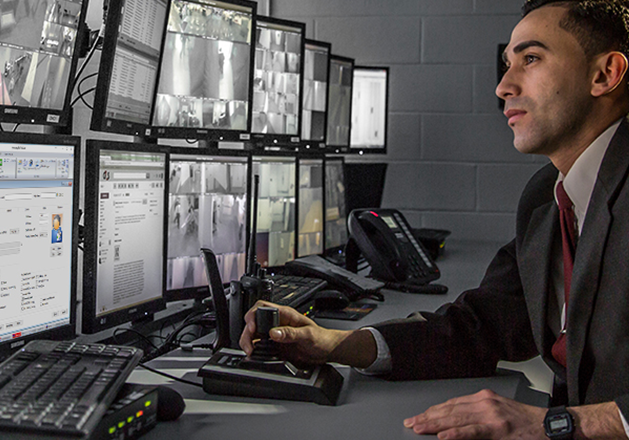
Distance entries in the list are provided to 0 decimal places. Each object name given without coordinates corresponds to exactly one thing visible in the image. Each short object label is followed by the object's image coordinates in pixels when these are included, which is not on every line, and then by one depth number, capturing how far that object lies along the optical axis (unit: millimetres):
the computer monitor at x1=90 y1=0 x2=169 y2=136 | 1357
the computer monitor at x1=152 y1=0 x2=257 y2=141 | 1654
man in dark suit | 1015
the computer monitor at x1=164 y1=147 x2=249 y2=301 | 1588
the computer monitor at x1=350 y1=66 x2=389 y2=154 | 3143
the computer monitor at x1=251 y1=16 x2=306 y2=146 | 2057
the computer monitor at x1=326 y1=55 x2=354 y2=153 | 2645
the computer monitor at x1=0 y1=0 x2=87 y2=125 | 1140
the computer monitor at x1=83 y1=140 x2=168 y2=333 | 1264
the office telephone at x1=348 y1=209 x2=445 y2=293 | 2139
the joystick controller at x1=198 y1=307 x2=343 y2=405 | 1007
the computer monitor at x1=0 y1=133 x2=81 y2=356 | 1022
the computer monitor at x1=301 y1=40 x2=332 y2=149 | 2385
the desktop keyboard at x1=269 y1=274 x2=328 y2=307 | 1495
